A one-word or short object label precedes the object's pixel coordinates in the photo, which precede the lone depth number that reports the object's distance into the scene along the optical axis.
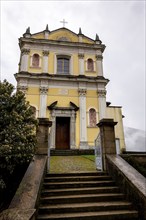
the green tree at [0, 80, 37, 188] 4.49
